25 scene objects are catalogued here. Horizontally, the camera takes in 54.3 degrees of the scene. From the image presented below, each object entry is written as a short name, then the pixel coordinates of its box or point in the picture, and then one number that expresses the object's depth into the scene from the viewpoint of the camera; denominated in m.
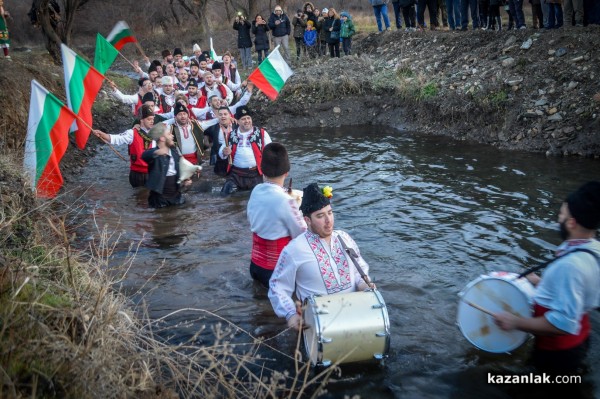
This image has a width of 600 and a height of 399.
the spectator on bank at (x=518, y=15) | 15.81
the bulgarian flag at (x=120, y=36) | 16.77
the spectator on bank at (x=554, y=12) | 15.12
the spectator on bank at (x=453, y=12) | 18.30
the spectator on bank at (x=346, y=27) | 20.48
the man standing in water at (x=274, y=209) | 5.70
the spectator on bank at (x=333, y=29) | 20.64
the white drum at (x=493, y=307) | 4.30
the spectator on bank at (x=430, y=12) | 18.66
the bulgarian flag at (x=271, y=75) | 13.05
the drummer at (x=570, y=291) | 3.92
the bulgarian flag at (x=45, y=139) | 8.11
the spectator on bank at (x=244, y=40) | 22.72
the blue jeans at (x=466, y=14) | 17.42
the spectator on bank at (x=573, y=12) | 14.20
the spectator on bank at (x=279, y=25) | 21.04
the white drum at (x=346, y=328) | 4.36
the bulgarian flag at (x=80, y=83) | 10.43
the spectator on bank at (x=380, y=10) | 21.22
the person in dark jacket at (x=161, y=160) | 9.73
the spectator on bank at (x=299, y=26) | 21.81
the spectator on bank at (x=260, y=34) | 22.00
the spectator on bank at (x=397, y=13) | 20.55
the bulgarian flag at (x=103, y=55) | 14.90
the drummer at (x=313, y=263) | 4.92
